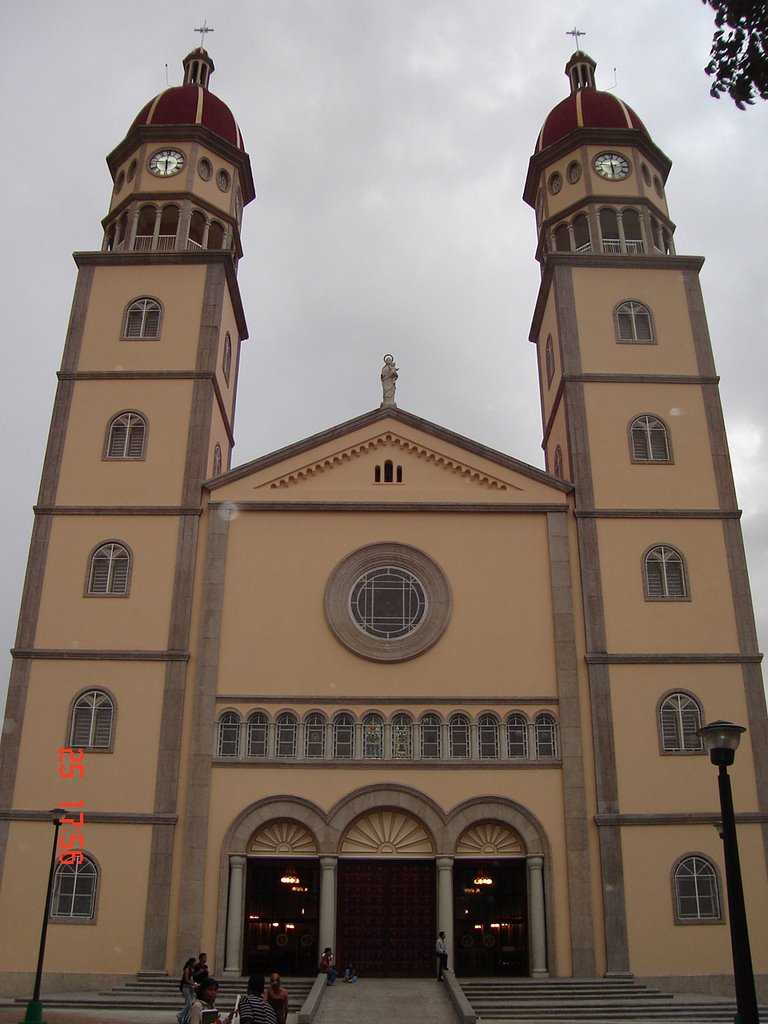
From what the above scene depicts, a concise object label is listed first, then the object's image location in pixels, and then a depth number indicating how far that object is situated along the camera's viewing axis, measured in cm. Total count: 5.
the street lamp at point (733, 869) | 998
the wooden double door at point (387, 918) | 2183
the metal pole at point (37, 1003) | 1658
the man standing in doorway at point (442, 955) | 2106
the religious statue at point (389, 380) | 2688
